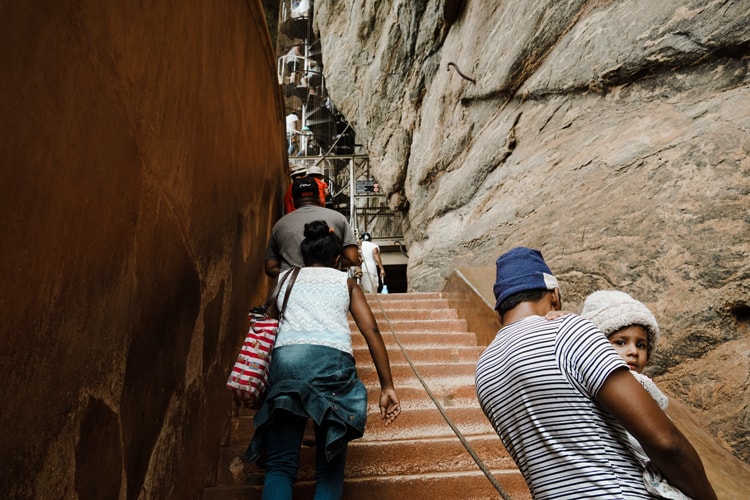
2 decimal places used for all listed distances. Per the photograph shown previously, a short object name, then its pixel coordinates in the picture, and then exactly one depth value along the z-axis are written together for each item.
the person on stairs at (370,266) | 7.39
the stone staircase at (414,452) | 2.35
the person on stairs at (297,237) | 3.06
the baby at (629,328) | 1.55
